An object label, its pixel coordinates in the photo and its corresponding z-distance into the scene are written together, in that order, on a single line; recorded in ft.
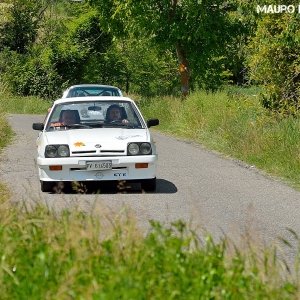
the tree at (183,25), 120.37
